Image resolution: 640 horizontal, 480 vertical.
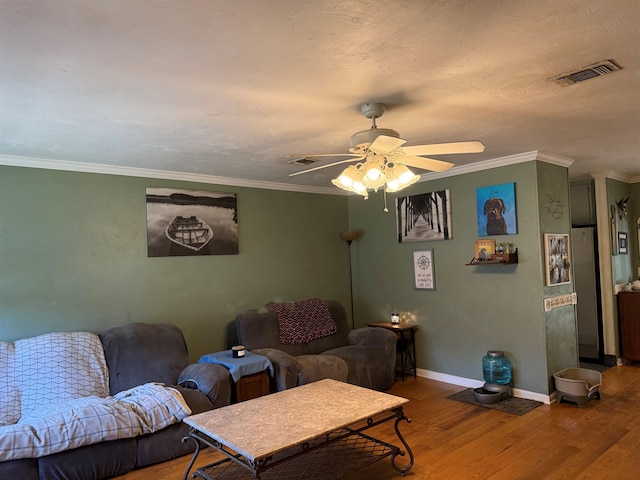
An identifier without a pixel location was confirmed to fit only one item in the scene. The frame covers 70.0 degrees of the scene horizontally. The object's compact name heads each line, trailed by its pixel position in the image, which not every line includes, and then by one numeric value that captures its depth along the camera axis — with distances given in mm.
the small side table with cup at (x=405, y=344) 5262
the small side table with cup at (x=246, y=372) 3789
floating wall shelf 4406
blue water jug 4477
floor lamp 5883
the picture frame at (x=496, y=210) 4488
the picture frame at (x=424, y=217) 5066
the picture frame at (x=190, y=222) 4523
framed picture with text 5215
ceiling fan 2462
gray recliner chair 4082
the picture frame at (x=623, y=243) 5783
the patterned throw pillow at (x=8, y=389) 3322
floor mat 4090
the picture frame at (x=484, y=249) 4609
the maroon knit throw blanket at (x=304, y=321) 4875
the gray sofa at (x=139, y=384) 2840
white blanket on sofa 2766
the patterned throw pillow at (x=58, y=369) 3471
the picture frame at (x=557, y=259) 4352
